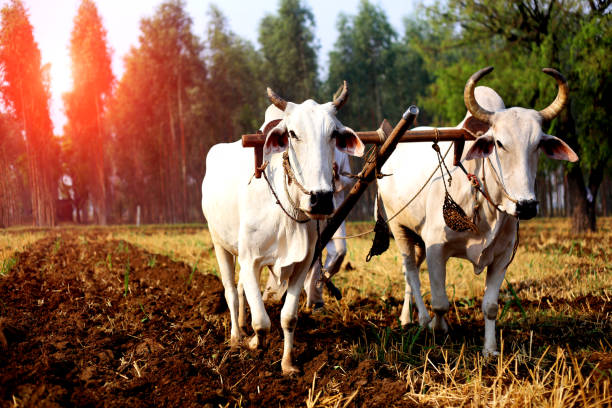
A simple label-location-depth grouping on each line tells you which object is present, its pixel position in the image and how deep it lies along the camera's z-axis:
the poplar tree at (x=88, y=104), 16.23
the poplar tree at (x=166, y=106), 24.06
